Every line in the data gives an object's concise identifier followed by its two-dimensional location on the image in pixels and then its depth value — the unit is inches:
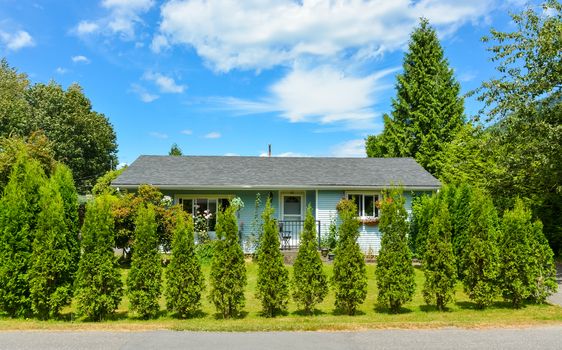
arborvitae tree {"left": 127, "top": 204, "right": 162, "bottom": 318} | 280.1
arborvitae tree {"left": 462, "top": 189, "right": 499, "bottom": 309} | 307.1
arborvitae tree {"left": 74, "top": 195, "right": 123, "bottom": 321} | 273.9
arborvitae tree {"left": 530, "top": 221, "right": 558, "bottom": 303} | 316.2
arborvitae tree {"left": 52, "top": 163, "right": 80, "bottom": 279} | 291.2
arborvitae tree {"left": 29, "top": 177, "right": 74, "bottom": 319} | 273.9
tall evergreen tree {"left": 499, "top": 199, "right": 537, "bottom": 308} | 308.3
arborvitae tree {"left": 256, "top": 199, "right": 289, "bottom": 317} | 288.2
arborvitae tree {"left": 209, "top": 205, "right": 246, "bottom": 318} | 286.7
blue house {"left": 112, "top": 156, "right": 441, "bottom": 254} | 666.8
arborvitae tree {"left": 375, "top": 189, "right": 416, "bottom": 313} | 295.6
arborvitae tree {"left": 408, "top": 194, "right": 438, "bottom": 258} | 510.2
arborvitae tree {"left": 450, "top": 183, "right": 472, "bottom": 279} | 438.2
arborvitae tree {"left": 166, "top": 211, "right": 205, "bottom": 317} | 282.8
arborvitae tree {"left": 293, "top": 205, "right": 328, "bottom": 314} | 292.0
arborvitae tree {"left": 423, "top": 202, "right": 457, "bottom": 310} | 301.0
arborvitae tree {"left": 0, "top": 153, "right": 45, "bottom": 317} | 279.0
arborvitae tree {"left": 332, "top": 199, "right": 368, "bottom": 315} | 292.4
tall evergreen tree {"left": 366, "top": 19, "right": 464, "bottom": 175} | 1189.1
